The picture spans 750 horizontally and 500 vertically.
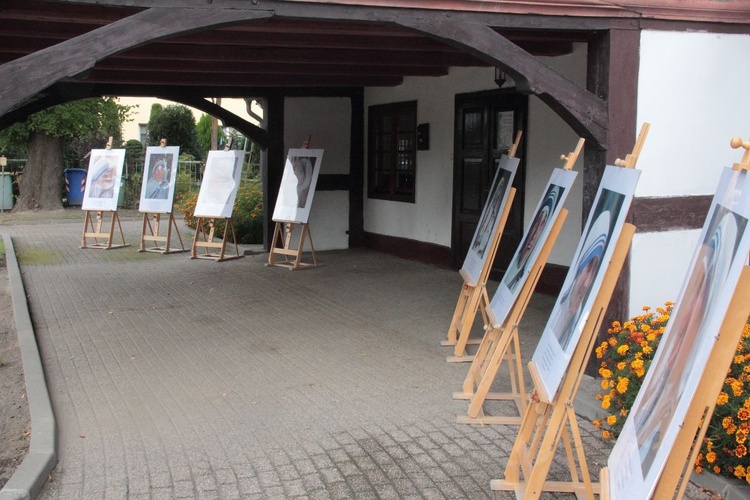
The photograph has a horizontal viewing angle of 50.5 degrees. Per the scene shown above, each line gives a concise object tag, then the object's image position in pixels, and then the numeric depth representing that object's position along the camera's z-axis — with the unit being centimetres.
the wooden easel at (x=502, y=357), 443
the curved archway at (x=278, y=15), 420
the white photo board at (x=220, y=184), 1198
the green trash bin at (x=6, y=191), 1994
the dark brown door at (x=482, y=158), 910
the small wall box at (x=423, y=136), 1088
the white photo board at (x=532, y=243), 452
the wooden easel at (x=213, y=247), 1198
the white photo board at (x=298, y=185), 1103
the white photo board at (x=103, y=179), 1376
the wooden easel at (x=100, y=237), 1351
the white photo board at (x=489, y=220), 603
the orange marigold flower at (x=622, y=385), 429
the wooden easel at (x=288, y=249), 1102
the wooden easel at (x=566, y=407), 330
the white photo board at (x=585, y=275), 335
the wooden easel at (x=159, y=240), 1292
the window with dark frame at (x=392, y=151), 1146
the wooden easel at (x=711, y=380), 215
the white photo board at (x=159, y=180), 1294
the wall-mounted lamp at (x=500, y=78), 884
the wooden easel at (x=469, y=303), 584
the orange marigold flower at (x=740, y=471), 369
